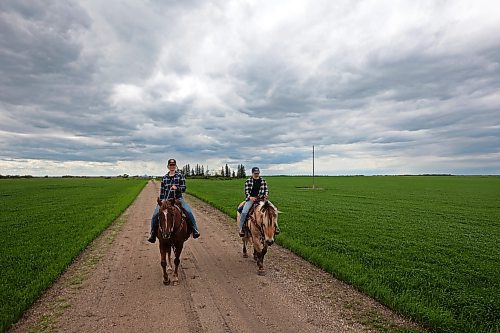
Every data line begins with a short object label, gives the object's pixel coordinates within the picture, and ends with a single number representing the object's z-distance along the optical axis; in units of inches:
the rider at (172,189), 354.0
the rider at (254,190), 399.9
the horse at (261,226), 346.9
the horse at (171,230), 311.7
